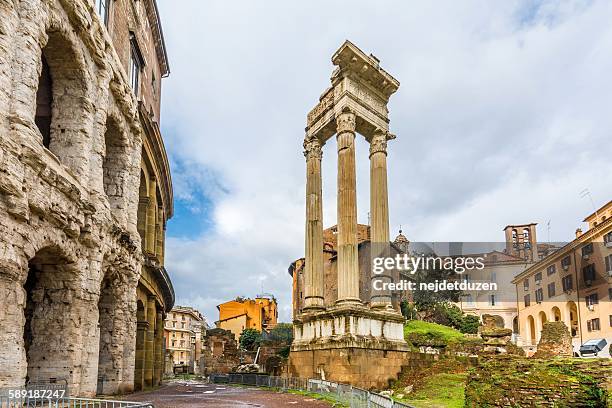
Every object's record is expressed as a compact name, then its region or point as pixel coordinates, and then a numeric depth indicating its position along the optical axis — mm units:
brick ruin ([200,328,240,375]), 34312
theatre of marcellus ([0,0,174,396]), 8711
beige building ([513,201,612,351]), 35031
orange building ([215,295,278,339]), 64500
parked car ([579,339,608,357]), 17428
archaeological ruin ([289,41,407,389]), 18312
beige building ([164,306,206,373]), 81812
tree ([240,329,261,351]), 49444
